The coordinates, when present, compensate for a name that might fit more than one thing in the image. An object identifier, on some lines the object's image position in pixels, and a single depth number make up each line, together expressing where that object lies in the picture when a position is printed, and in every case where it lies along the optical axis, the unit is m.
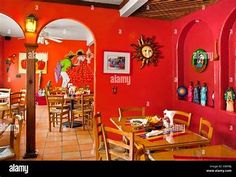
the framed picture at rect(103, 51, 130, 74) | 2.43
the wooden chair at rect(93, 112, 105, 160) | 1.57
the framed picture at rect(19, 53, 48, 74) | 5.22
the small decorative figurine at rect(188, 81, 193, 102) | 2.43
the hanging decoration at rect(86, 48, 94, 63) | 5.54
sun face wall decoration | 2.51
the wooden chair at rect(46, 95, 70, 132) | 3.27
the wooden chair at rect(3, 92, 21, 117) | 3.30
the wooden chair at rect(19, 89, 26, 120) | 3.44
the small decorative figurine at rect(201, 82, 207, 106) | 2.23
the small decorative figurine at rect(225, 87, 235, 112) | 1.88
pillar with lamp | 2.13
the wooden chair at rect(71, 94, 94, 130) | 3.37
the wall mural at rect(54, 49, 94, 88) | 5.49
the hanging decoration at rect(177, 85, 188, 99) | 2.51
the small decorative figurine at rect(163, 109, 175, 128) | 1.53
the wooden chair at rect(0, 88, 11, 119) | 3.43
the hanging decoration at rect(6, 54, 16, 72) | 5.11
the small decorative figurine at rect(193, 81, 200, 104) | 2.34
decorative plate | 2.29
